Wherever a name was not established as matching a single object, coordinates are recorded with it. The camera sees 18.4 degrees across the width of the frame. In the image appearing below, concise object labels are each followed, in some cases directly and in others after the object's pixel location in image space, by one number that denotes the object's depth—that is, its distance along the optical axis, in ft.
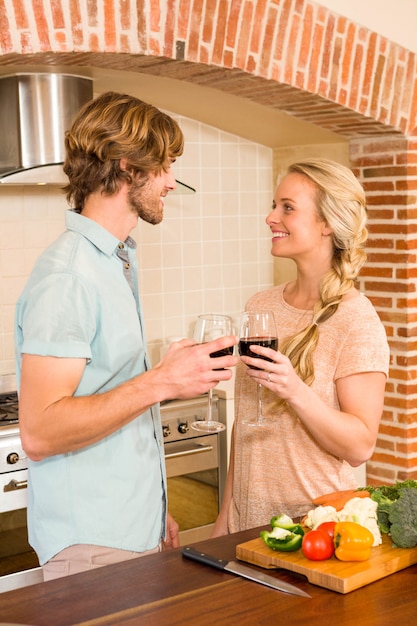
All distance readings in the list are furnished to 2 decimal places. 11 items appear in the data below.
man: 9.17
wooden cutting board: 8.41
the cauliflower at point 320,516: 9.06
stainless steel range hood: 15.88
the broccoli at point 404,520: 8.81
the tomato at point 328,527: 8.76
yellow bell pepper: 8.59
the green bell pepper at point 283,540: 8.82
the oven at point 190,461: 16.76
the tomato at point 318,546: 8.64
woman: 10.16
